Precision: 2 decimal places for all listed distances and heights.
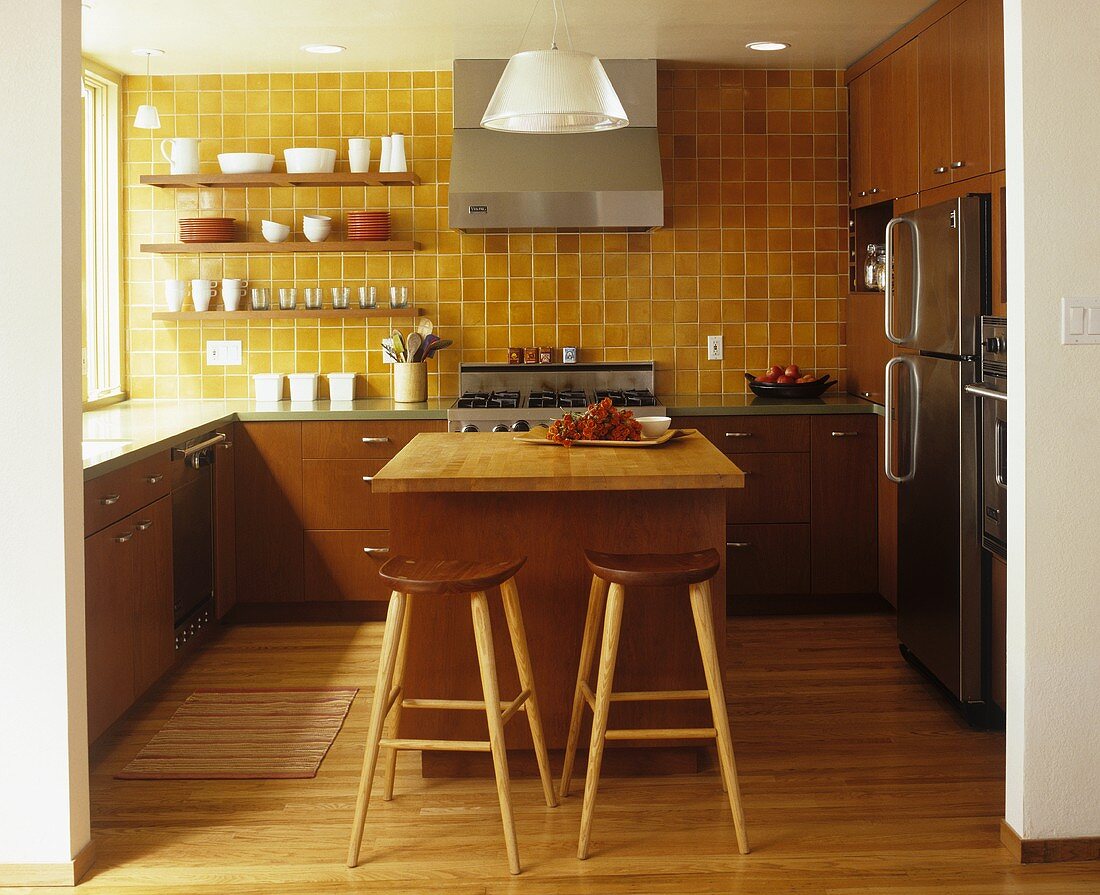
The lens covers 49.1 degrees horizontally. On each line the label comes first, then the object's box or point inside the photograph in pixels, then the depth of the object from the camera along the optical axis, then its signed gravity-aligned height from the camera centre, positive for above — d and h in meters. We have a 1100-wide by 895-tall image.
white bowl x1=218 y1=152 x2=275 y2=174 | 5.11 +0.96
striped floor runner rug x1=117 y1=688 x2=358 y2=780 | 3.32 -1.04
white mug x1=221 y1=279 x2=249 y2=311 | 5.32 +0.42
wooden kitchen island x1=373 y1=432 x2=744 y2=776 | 3.17 -0.54
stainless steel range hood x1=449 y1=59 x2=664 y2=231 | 4.95 +0.89
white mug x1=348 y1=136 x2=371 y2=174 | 5.20 +1.01
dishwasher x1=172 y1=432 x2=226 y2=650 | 4.17 -0.53
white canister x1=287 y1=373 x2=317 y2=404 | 5.30 +0.00
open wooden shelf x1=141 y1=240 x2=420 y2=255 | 5.19 +0.61
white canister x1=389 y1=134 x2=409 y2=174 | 5.20 +1.00
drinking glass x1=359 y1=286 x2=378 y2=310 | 5.38 +0.40
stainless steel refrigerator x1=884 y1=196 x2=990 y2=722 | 3.62 -0.19
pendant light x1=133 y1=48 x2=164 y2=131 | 4.79 +1.08
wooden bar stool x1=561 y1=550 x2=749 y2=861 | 2.75 -0.63
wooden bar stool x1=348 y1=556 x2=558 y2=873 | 2.70 -0.61
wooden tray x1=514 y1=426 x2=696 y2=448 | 3.45 -0.16
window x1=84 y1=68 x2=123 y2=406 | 5.16 +0.63
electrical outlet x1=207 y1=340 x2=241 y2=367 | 5.48 +0.15
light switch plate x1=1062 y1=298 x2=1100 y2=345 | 2.64 +0.13
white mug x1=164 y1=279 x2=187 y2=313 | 5.28 +0.42
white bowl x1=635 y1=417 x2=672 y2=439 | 3.72 -0.13
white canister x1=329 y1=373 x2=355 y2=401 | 5.36 +0.00
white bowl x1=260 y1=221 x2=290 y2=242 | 5.25 +0.68
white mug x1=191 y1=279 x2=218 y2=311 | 5.29 +0.41
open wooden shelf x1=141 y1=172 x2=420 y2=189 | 5.10 +0.88
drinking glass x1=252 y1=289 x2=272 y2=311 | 5.38 +0.39
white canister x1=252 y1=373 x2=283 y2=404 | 5.32 +0.00
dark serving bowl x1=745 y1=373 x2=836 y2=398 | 5.17 -0.03
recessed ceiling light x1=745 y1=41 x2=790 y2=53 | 4.90 +1.38
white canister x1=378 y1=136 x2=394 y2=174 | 5.21 +1.00
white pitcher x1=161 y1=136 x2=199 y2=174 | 5.13 +0.99
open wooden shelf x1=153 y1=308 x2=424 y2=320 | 5.23 +0.32
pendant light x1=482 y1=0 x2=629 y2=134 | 2.95 +0.73
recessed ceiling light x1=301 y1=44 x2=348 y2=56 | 4.86 +1.37
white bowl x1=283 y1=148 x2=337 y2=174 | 5.13 +0.97
